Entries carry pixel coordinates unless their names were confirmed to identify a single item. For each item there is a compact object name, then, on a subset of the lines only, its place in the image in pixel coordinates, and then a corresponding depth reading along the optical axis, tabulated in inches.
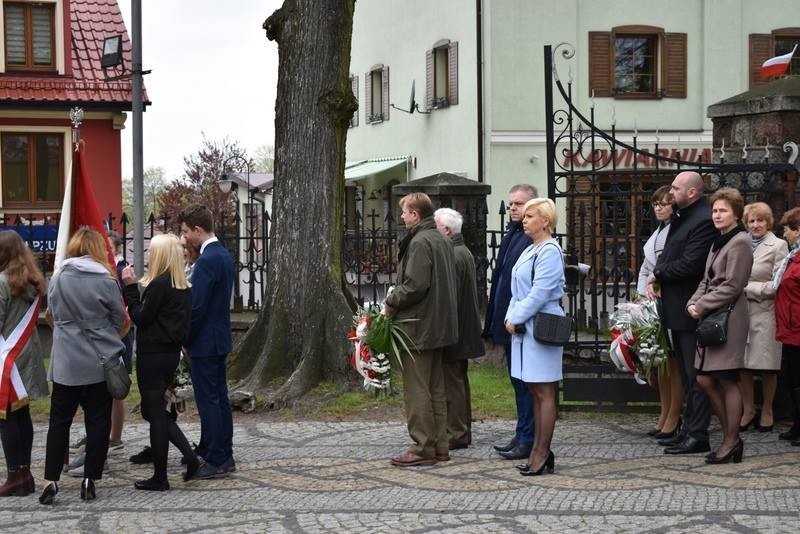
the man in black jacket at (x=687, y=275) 363.3
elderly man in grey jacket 378.9
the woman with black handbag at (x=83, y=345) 320.8
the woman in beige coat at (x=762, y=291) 391.9
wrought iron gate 427.8
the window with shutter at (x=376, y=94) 1434.5
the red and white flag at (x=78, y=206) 380.8
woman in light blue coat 337.4
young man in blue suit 339.3
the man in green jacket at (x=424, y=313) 354.9
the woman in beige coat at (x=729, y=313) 347.6
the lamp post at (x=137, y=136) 534.6
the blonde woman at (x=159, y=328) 328.8
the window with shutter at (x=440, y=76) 1223.5
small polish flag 496.7
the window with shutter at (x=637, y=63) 1169.4
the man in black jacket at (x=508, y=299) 365.4
